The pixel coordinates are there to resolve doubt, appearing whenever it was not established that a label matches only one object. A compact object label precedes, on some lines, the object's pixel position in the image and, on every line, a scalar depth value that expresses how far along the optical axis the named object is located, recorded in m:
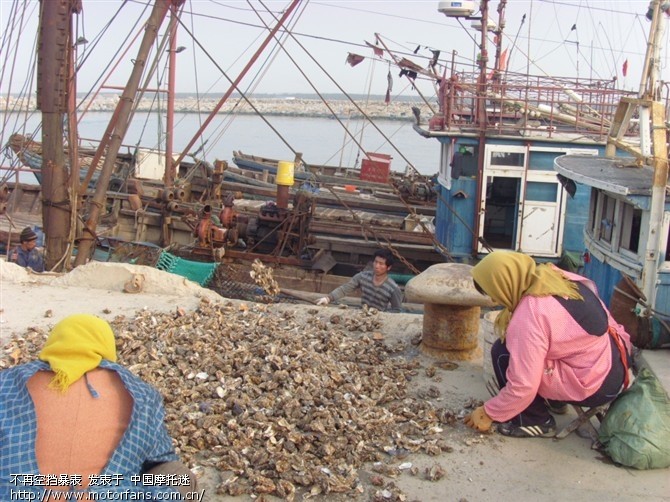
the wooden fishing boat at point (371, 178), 17.95
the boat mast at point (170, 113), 17.59
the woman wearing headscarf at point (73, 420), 2.78
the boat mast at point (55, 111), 8.90
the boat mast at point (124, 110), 8.87
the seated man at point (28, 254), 9.29
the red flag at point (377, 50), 13.93
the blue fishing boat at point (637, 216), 6.06
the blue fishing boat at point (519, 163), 12.05
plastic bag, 3.95
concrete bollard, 5.33
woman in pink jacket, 4.00
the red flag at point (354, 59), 15.39
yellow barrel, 11.45
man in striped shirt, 7.21
